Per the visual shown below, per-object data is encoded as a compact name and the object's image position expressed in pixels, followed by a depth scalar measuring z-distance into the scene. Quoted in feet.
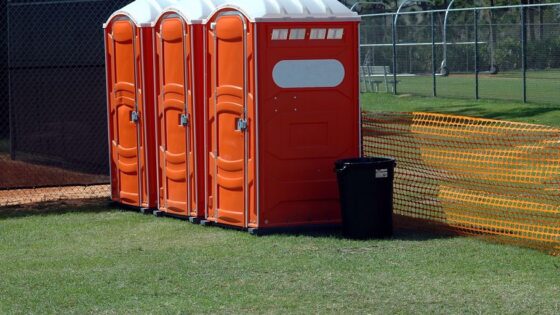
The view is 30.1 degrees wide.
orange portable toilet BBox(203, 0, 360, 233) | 34.60
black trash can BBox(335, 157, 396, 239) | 33.60
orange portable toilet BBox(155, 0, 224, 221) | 37.37
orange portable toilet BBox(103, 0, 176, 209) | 40.40
